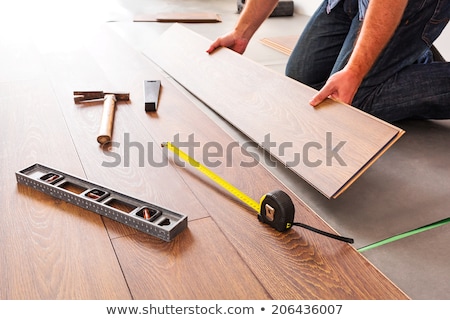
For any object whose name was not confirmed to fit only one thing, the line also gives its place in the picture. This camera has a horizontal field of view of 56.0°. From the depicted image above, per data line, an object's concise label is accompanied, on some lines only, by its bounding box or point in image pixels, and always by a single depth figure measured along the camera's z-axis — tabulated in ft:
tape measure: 4.04
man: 5.22
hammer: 5.73
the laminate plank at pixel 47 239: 3.47
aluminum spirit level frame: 3.98
